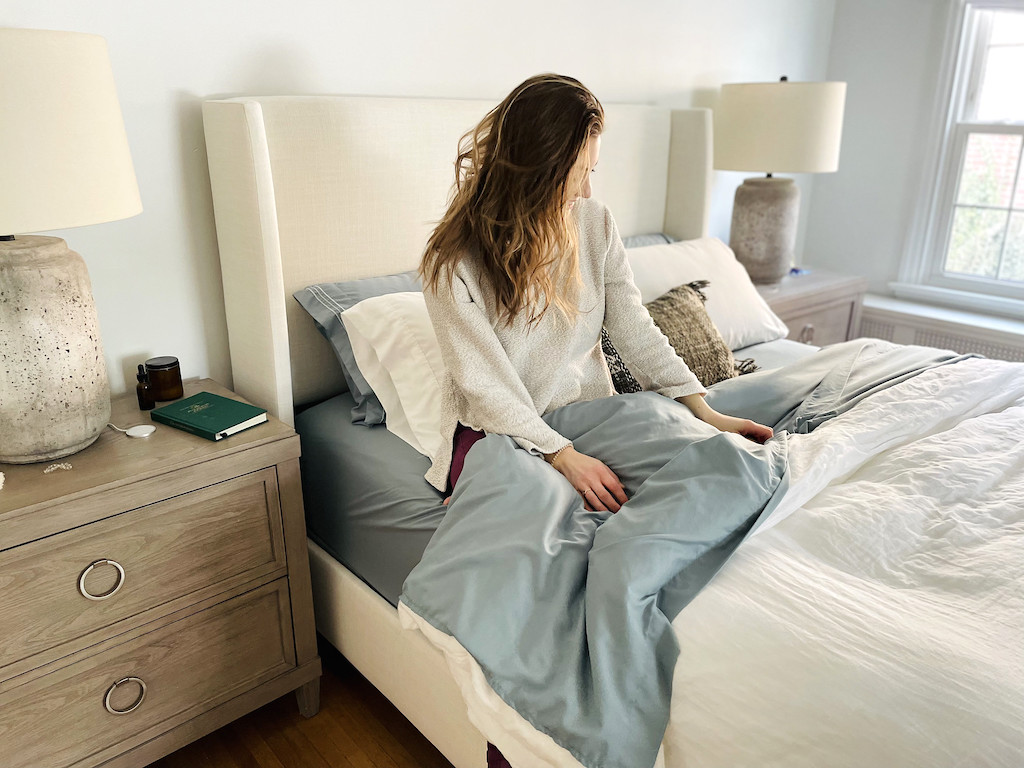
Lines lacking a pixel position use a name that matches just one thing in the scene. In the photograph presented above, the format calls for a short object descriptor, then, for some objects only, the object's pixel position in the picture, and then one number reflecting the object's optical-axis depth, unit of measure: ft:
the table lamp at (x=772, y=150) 8.72
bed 3.04
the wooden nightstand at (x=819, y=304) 9.36
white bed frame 4.93
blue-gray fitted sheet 4.75
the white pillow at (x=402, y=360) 5.31
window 10.07
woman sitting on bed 4.47
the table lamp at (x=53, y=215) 3.61
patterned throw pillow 6.47
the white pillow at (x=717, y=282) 7.25
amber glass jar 5.17
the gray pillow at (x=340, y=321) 5.62
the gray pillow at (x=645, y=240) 8.29
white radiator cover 9.71
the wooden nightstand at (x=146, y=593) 4.05
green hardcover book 4.72
